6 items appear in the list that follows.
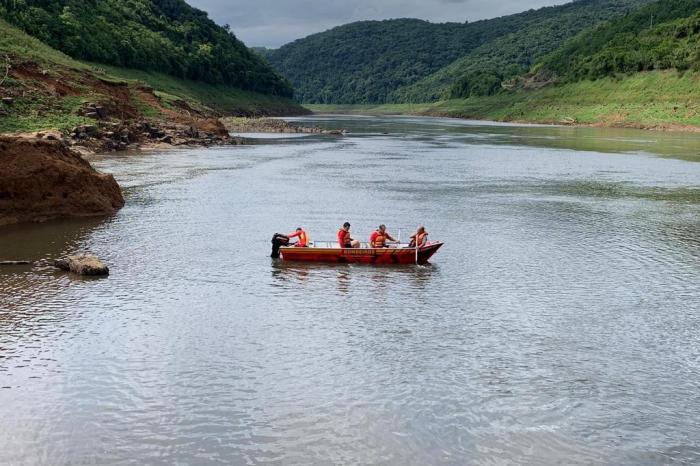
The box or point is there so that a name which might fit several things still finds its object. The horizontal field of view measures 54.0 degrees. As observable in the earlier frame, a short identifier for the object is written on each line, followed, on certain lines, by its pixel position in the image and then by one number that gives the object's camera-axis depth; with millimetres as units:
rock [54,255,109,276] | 27781
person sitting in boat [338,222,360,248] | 31672
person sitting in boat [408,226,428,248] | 31609
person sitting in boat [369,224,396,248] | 31969
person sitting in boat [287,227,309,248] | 32438
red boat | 31156
